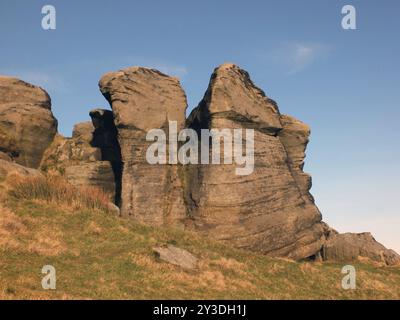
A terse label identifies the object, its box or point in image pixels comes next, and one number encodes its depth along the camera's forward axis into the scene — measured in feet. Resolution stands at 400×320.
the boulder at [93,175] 155.53
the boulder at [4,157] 137.77
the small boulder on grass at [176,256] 81.20
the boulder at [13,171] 111.04
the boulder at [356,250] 153.17
